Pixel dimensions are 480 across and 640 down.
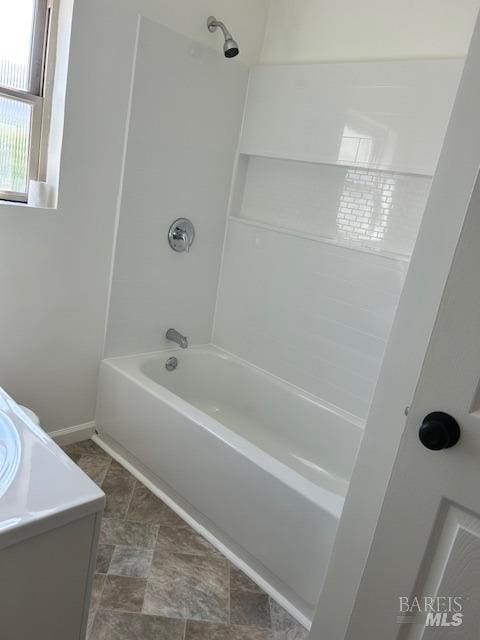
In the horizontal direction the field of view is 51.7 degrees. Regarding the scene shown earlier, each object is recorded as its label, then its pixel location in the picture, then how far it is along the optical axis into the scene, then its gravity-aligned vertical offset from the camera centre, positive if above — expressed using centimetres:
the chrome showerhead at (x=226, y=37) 230 +68
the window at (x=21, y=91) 209 +25
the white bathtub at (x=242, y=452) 177 -114
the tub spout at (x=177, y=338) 277 -86
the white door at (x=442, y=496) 102 -57
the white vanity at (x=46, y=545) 106 -82
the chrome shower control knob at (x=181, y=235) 267 -29
